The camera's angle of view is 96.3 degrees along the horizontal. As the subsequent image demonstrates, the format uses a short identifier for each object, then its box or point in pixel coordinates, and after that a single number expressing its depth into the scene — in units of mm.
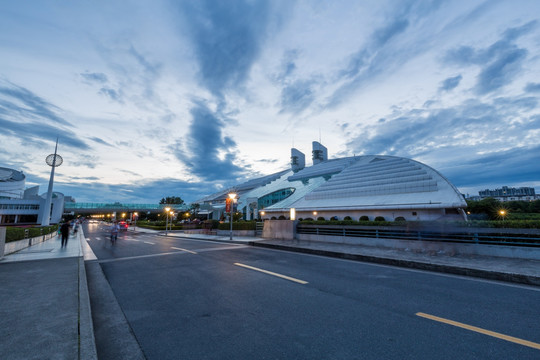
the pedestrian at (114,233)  21897
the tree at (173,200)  164000
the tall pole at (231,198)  23816
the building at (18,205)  72188
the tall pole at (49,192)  38719
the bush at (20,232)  14068
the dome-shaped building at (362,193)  28859
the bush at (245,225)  27438
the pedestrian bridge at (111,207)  92406
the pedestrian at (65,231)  17359
